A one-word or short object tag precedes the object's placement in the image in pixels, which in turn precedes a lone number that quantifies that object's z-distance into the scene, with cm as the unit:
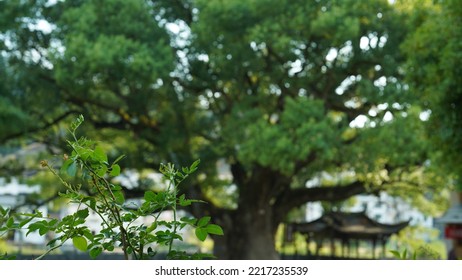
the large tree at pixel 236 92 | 1388
